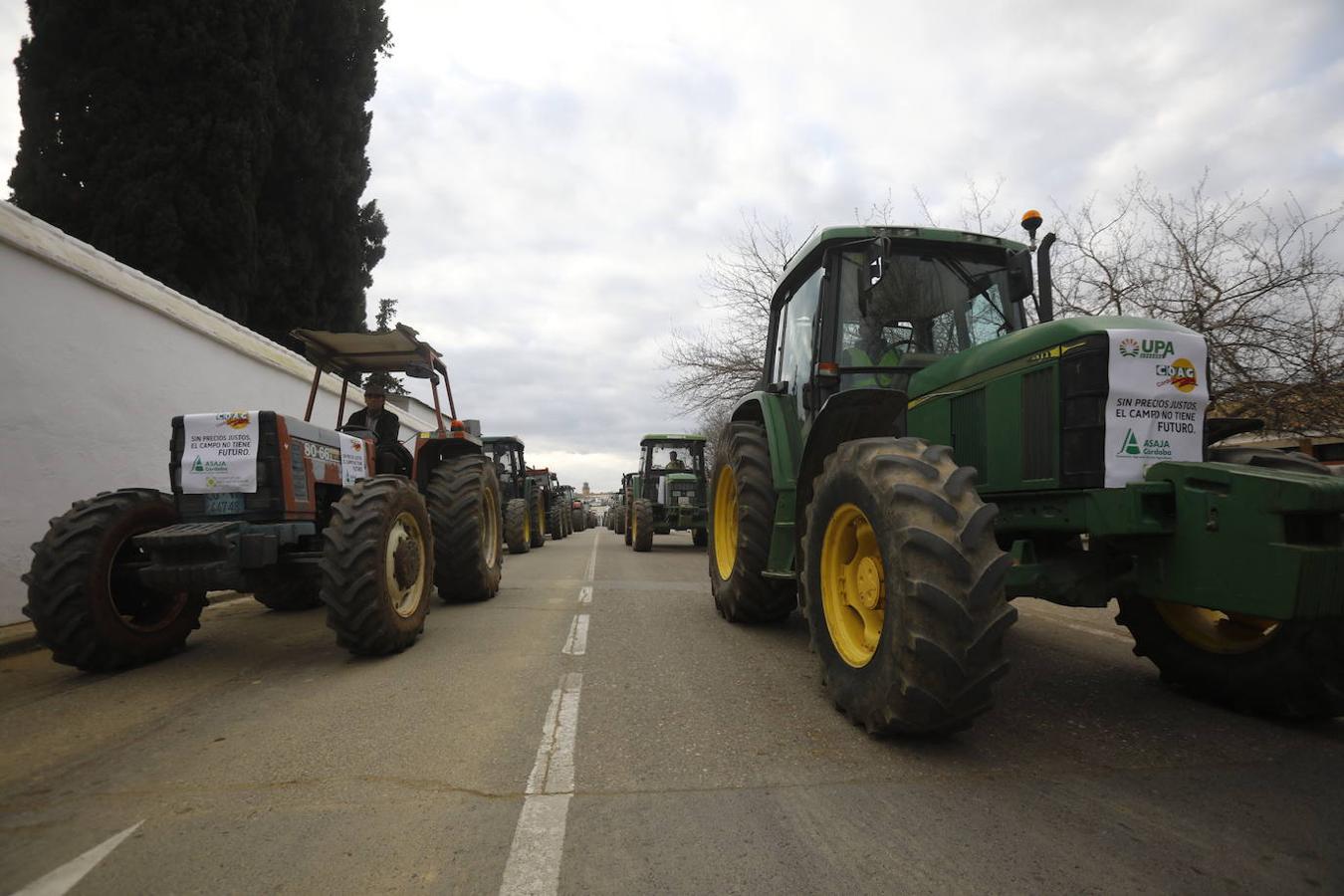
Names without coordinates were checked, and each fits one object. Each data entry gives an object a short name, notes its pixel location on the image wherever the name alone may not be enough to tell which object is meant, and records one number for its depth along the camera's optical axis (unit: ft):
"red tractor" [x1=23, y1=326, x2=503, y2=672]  14.47
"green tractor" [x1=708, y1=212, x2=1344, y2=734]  8.84
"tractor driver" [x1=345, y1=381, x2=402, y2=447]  22.90
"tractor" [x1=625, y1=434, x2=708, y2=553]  50.47
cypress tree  48.57
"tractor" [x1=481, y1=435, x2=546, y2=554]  46.32
